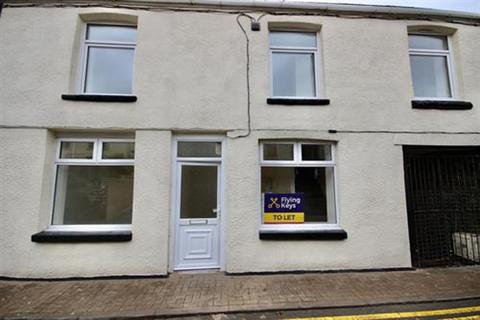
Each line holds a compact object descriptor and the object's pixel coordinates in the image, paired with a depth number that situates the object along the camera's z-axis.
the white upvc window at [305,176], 5.25
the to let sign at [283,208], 5.14
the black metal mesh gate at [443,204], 5.18
